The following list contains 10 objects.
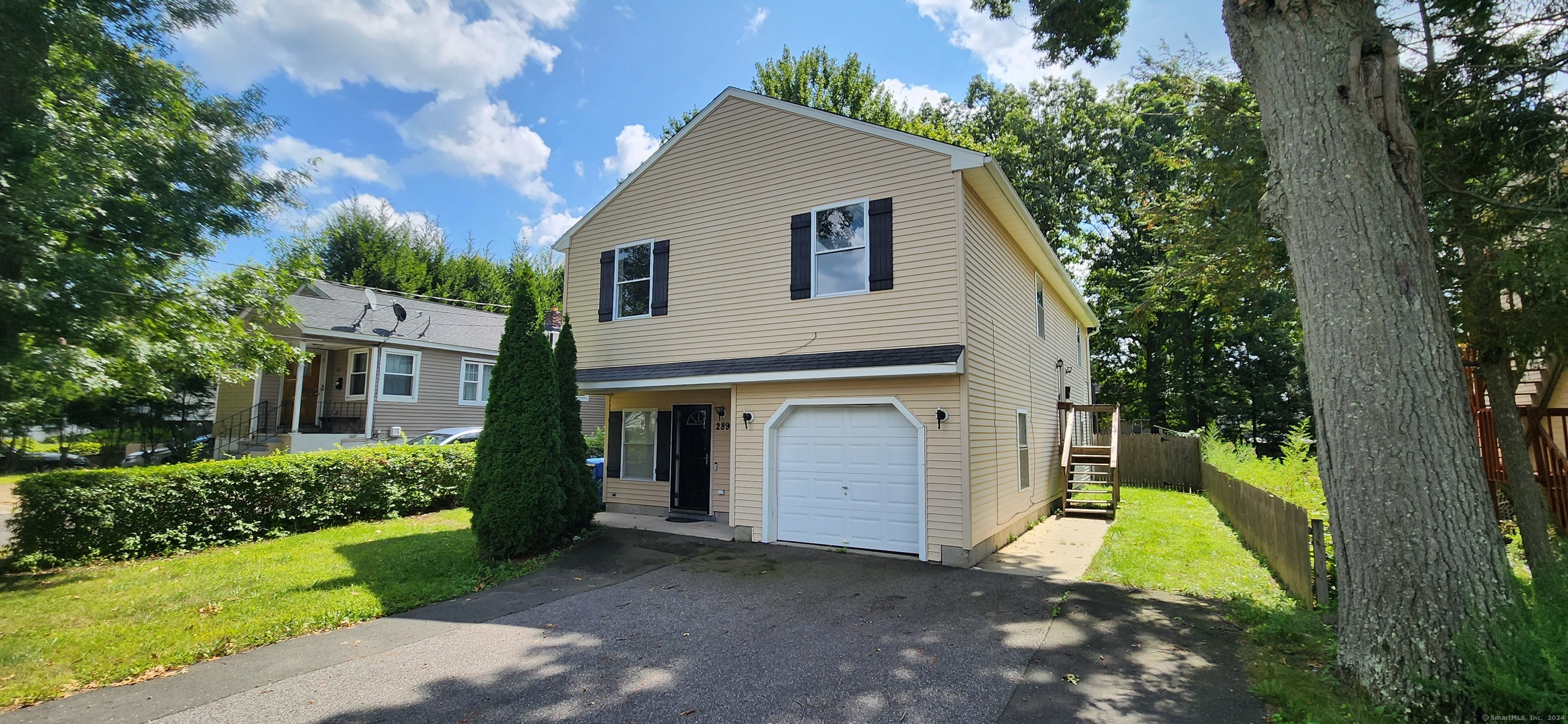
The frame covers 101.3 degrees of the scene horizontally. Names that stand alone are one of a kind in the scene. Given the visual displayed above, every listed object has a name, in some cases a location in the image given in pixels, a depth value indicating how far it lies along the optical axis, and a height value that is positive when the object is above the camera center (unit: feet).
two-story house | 28.71 +4.56
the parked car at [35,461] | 59.16 -4.19
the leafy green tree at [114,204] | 20.98 +8.11
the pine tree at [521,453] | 28.68 -1.49
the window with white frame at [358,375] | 58.23 +4.02
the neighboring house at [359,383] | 55.52 +3.38
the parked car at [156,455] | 46.42 -2.81
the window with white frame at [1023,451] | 38.34 -1.63
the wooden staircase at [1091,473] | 43.42 -3.83
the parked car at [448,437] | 51.85 -1.35
